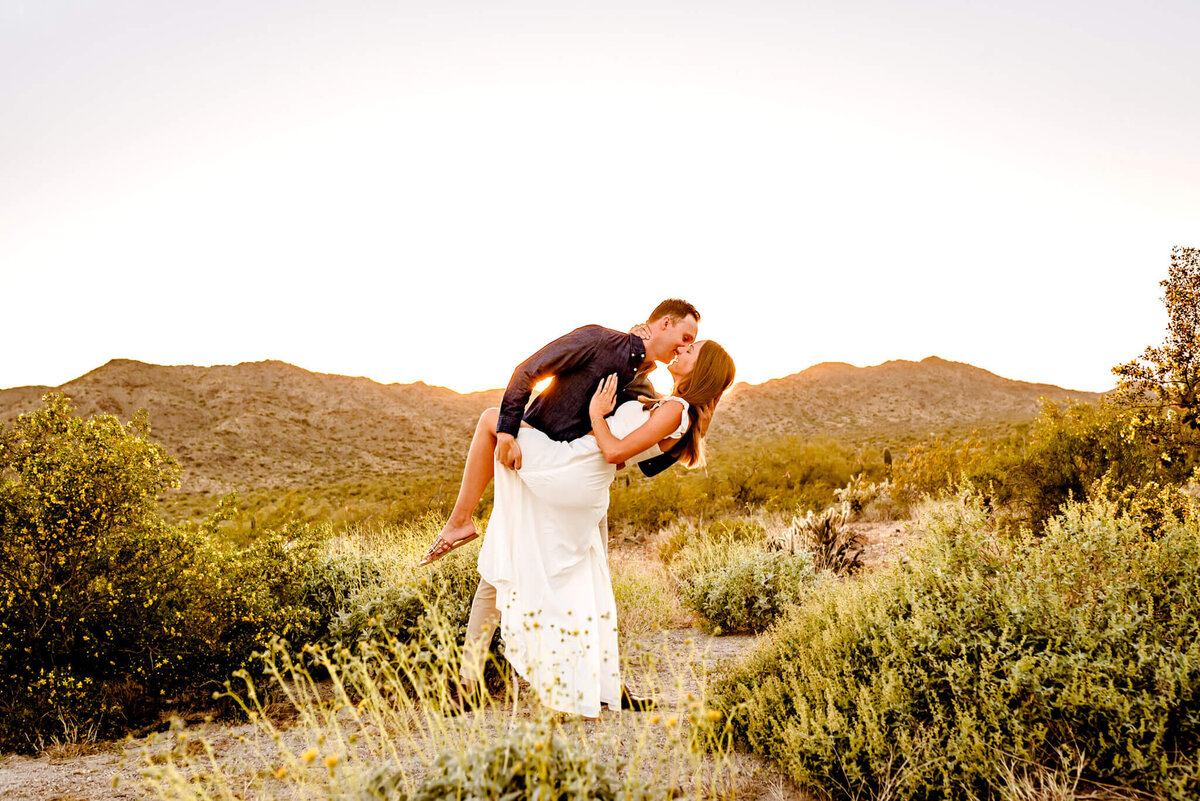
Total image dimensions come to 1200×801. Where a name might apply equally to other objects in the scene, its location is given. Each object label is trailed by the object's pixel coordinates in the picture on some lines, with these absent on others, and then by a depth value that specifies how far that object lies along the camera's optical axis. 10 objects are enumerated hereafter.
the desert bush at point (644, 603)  6.06
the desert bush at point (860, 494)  11.52
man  3.80
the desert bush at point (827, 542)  7.32
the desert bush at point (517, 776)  1.94
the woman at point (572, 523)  3.71
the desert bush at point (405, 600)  5.20
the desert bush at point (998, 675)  2.80
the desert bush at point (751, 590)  6.35
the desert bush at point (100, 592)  4.21
